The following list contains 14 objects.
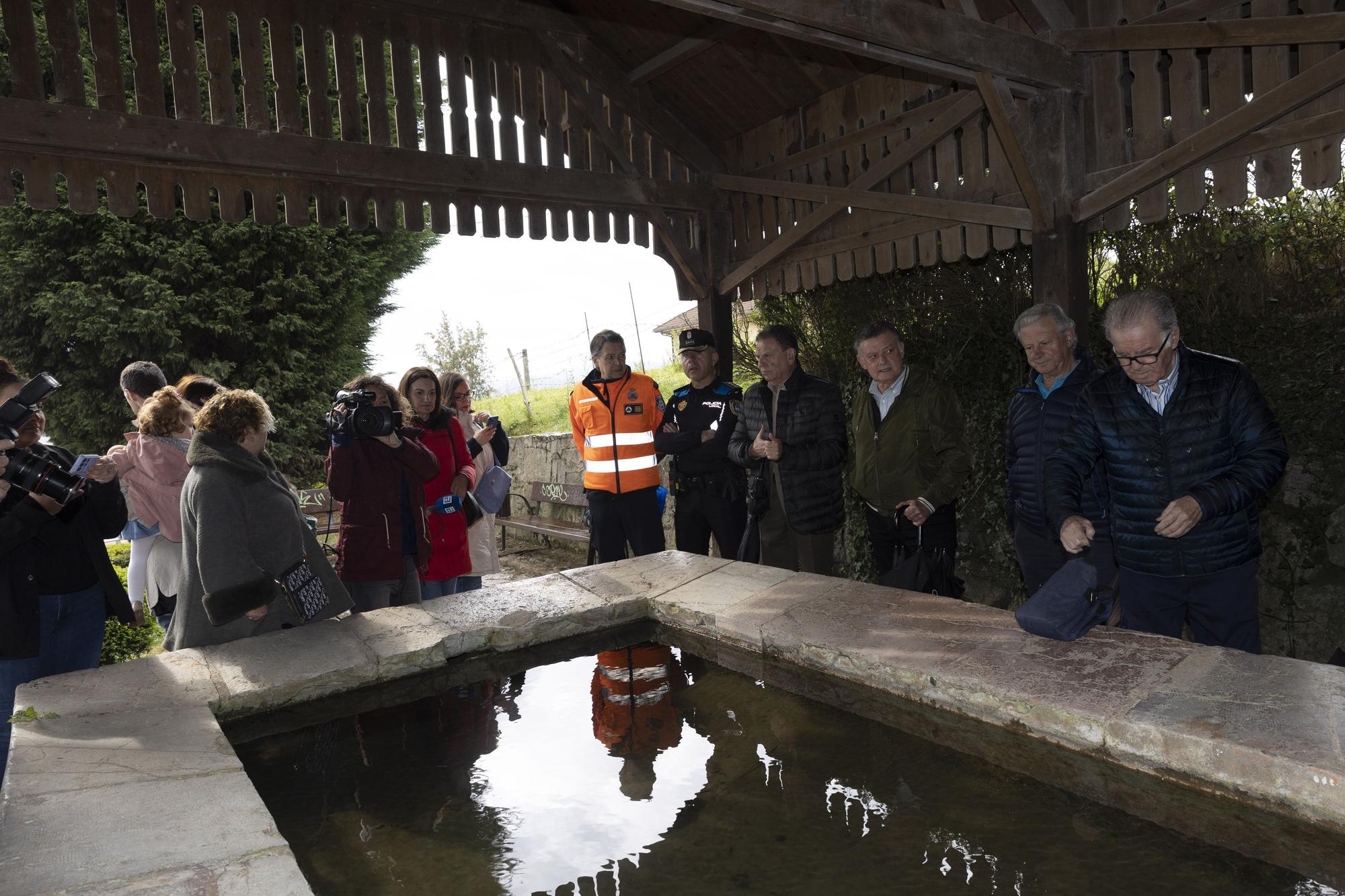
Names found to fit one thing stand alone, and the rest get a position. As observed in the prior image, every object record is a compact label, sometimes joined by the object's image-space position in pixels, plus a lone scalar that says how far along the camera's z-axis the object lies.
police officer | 4.97
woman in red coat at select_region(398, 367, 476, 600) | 4.52
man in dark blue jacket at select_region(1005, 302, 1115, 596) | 3.31
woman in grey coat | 3.07
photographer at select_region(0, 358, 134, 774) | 2.93
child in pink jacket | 4.05
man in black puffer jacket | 4.34
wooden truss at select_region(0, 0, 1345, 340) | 3.71
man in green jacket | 3.96
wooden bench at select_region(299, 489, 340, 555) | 7.97
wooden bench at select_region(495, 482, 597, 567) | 7.63
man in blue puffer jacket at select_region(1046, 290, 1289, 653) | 2.71
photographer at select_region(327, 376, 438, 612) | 3.90
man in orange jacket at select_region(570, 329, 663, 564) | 5.11
